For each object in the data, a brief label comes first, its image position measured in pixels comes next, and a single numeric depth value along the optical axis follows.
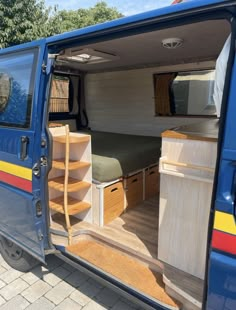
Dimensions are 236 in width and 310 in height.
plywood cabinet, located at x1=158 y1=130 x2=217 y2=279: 1.44
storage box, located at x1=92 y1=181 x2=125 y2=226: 2.44
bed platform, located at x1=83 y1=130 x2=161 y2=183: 2.46
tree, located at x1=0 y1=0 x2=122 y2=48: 7.34
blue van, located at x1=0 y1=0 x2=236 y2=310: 1.16
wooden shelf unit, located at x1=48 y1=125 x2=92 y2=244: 2.31
